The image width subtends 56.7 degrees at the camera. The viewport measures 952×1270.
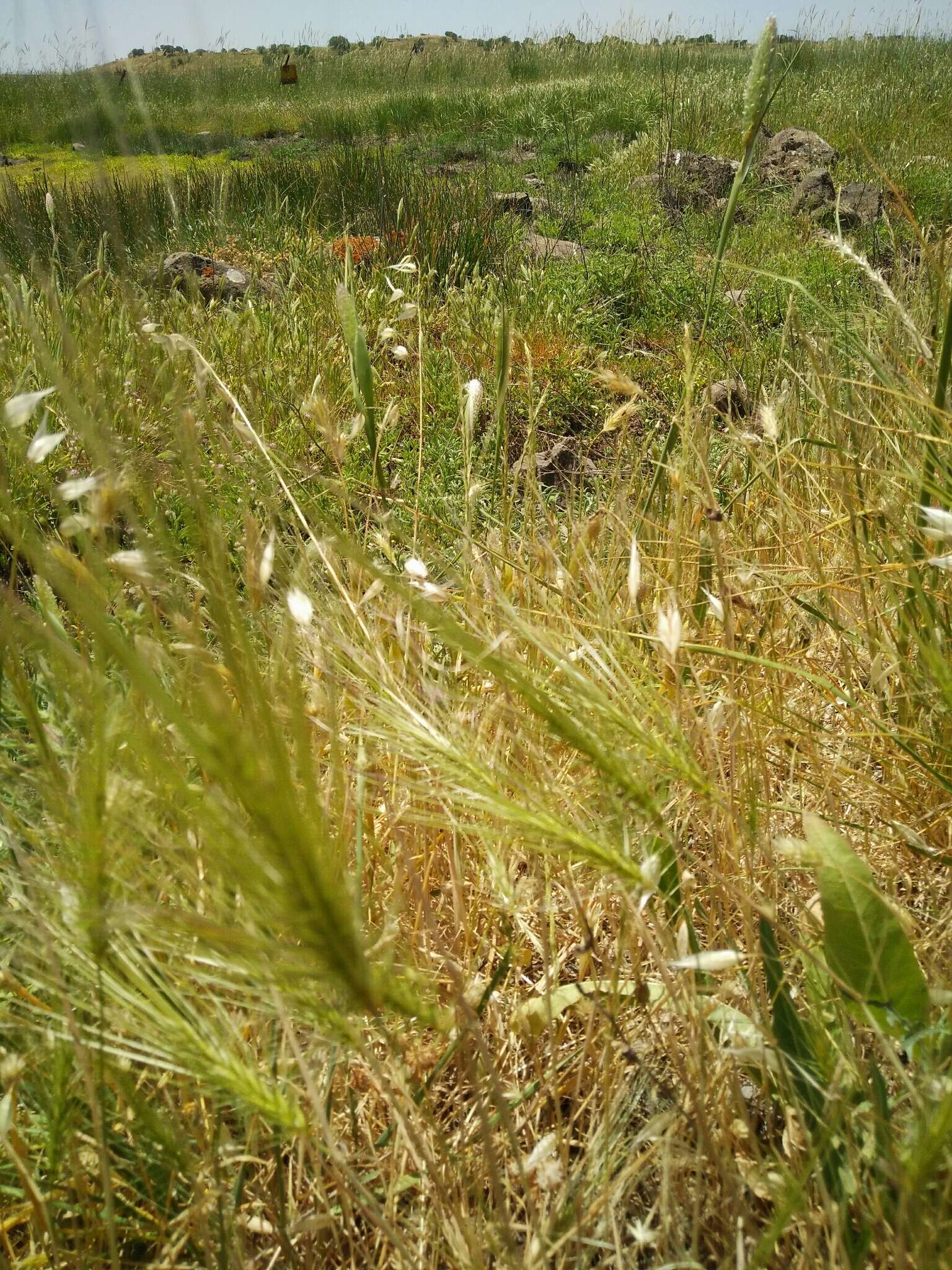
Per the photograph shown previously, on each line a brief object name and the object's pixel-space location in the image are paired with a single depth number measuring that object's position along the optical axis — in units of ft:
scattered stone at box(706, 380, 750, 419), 8.37
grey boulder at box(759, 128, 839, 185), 19.78
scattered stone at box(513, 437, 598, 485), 8.00
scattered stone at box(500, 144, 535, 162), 26.03
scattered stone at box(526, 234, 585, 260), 14.19
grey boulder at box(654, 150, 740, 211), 17.79
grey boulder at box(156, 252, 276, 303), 12.10
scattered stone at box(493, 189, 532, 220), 17.57
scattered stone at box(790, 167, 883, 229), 15.84
